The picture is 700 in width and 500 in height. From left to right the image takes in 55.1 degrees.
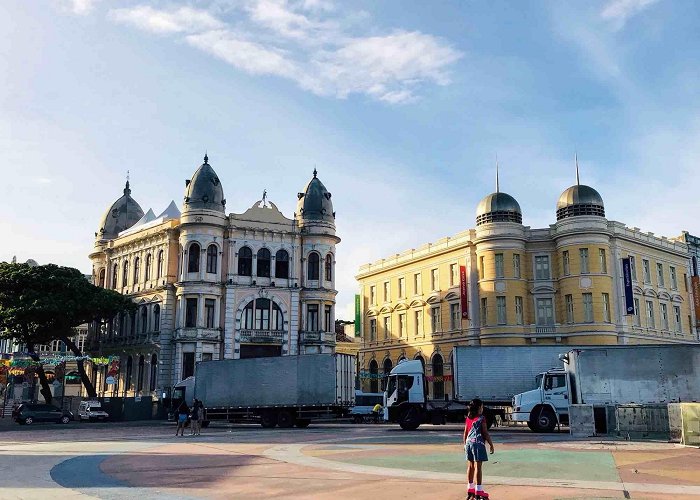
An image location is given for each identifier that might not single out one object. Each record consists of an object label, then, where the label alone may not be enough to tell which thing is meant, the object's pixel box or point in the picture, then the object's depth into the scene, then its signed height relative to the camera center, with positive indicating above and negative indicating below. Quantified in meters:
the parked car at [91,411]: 46.88 -1.46
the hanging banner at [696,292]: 61.03 +8.39
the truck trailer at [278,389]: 36.44 +0.01
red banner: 56.56 +8.16
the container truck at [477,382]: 33.91 +0.27
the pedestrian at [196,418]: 29.58 -1.24
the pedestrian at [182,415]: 29.16 -1.12
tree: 49.50 +6.45
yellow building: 53.19 +8.39
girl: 11.14 -0.96
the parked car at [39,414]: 42.75 -1.52
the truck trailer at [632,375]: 27.14 +0.47
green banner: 72.12 +7.53
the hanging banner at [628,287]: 53.12 +7.79
